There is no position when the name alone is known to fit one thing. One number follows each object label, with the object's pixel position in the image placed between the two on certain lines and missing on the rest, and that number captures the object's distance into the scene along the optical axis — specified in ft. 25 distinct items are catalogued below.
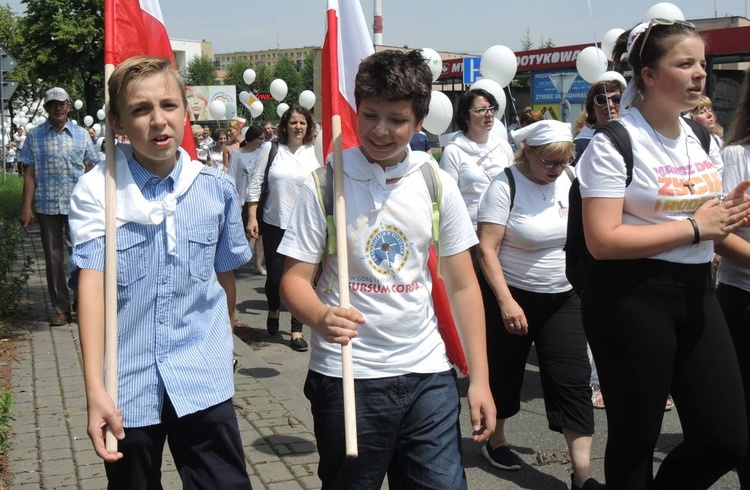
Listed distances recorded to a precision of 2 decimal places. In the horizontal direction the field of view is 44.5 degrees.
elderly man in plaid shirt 28.68
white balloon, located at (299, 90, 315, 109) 70.56
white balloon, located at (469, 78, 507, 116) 30.62
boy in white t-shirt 9.45
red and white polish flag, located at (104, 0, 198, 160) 10.07
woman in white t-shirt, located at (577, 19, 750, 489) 10.61
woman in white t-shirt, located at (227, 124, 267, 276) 37.22
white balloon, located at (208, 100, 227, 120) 97.35
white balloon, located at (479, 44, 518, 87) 38.78
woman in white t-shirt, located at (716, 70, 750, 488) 12.23
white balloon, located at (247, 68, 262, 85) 115.55
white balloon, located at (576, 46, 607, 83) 34.27
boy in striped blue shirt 9.26
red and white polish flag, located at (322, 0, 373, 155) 10.27
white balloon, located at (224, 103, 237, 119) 115.03
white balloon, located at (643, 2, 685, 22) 26.30
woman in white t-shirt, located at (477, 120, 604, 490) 15.21
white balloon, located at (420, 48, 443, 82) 41.31
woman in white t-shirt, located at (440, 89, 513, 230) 22.20
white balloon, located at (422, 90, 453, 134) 36.04
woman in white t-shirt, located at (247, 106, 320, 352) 26.20
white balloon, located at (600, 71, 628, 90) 22.56
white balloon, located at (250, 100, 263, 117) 103.71
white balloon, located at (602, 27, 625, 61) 35.22
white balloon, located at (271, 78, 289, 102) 77.46
